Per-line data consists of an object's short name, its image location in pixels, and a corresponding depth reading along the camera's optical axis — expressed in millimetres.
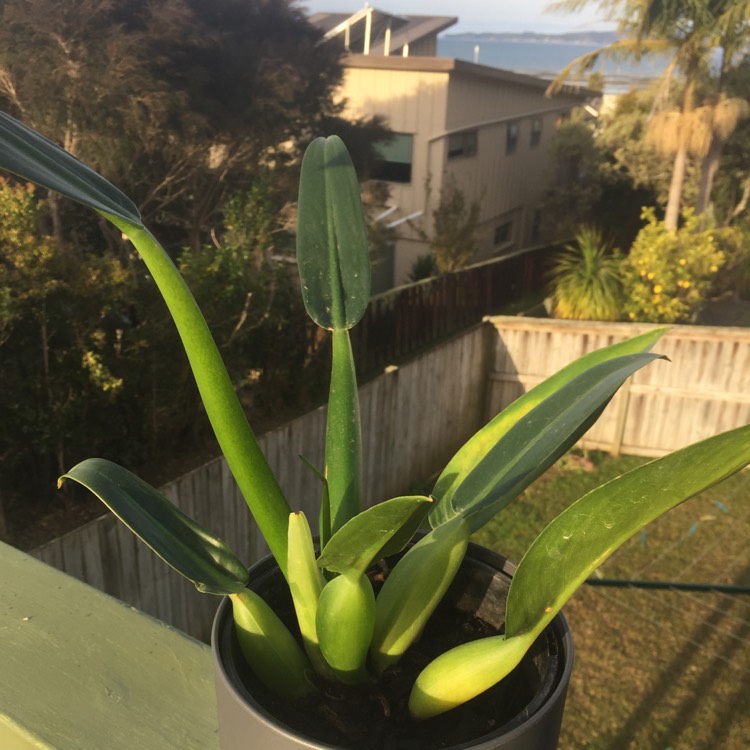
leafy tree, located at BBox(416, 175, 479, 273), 11609
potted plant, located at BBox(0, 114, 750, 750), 556
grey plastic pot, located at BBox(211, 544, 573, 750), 573
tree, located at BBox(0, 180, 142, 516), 4129
